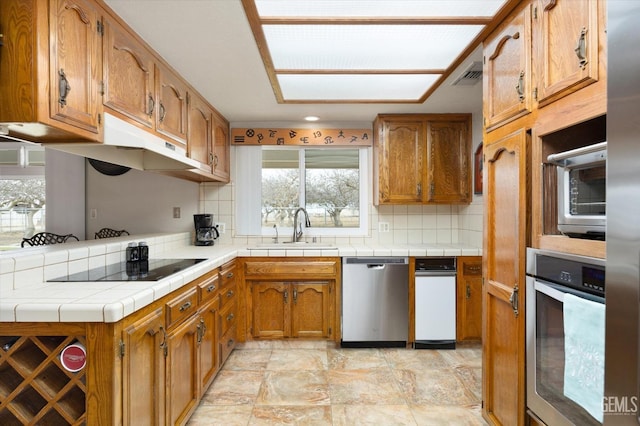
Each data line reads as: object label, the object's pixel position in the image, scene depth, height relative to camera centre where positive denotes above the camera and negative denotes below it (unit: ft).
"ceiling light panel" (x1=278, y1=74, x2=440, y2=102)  8.12 +3.08
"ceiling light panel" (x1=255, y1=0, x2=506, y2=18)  5.24 +3.07
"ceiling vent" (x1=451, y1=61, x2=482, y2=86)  7.63 +3.09
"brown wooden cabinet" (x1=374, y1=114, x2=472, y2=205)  11.49 +1.69
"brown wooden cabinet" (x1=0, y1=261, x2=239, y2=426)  4.11 -1.95
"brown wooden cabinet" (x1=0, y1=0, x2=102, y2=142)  4.22 +1.82
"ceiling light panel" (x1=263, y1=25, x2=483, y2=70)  6.01 +3.06
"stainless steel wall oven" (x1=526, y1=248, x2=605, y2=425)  3.59 -1.45
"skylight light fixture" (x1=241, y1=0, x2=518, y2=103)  5.38 +3.06
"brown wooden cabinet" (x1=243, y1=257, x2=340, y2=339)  10.47 -2.55
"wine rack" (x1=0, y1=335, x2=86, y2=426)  4.11 -2.02
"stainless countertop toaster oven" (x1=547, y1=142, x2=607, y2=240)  3.73 +0.22
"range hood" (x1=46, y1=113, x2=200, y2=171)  5.65 +1.21
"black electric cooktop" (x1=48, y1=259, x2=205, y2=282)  5.78 -1.06
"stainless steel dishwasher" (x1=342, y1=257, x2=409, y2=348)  10.30 -2.62
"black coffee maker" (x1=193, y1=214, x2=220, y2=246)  11.44 -0.54
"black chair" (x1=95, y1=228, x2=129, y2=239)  11.60 -0.67
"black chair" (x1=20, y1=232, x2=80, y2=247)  10.69 -0.79
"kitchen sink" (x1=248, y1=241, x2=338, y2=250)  10.65 -1.09
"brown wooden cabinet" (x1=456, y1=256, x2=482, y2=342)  10.35 -2.79
